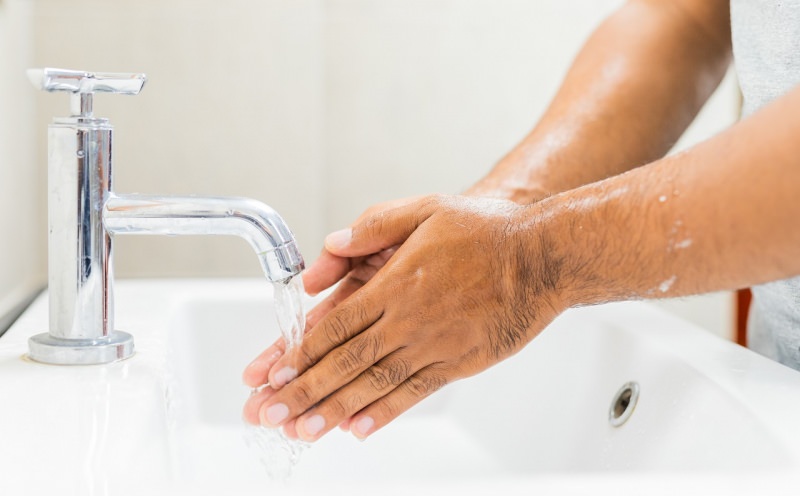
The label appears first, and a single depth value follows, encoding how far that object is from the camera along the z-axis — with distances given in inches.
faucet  23.6
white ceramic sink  18.4
